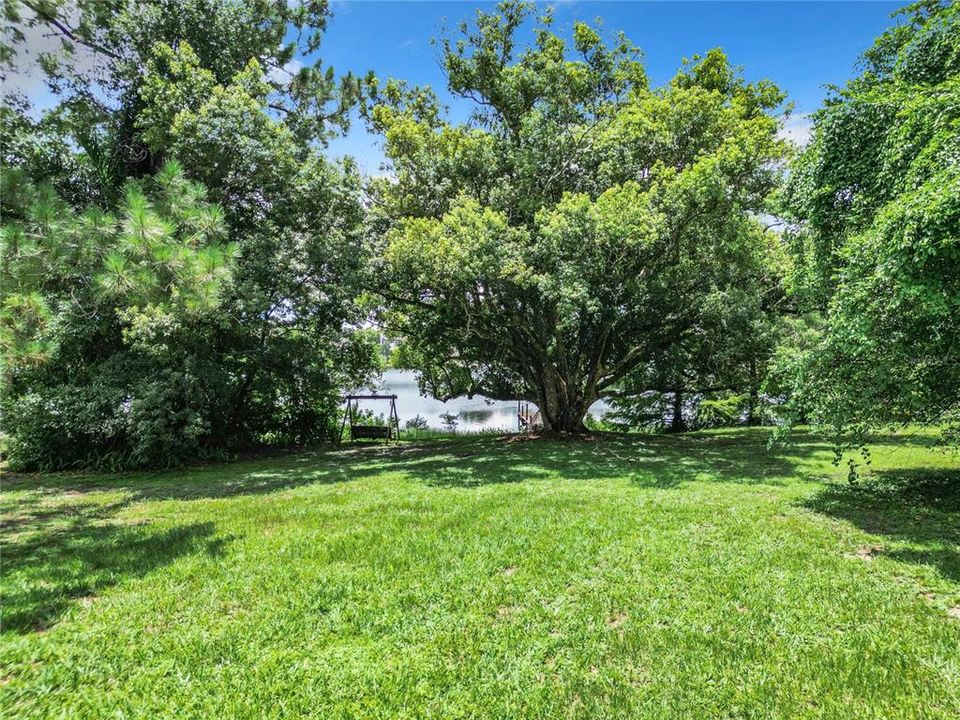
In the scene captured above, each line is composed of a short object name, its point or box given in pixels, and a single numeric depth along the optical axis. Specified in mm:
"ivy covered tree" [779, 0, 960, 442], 3959
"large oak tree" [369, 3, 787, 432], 10617
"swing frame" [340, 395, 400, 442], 16328
